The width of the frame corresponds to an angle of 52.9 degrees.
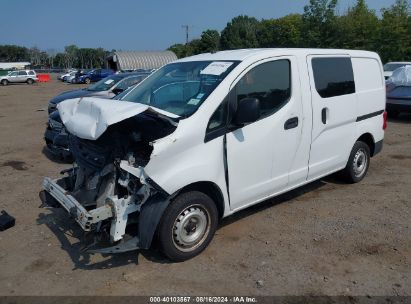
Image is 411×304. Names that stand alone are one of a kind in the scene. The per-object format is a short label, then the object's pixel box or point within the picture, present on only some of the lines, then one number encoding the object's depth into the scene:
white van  3.73
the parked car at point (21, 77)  48.08
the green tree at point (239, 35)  77.09
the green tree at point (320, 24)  38.47
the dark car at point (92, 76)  46.08
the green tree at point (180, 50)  83.89
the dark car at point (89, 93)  7.75
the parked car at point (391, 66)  16.63
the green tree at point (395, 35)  31.55
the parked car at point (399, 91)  12.17
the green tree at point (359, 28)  35.00
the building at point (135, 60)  55.62
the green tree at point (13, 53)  141.00
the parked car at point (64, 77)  53.79
